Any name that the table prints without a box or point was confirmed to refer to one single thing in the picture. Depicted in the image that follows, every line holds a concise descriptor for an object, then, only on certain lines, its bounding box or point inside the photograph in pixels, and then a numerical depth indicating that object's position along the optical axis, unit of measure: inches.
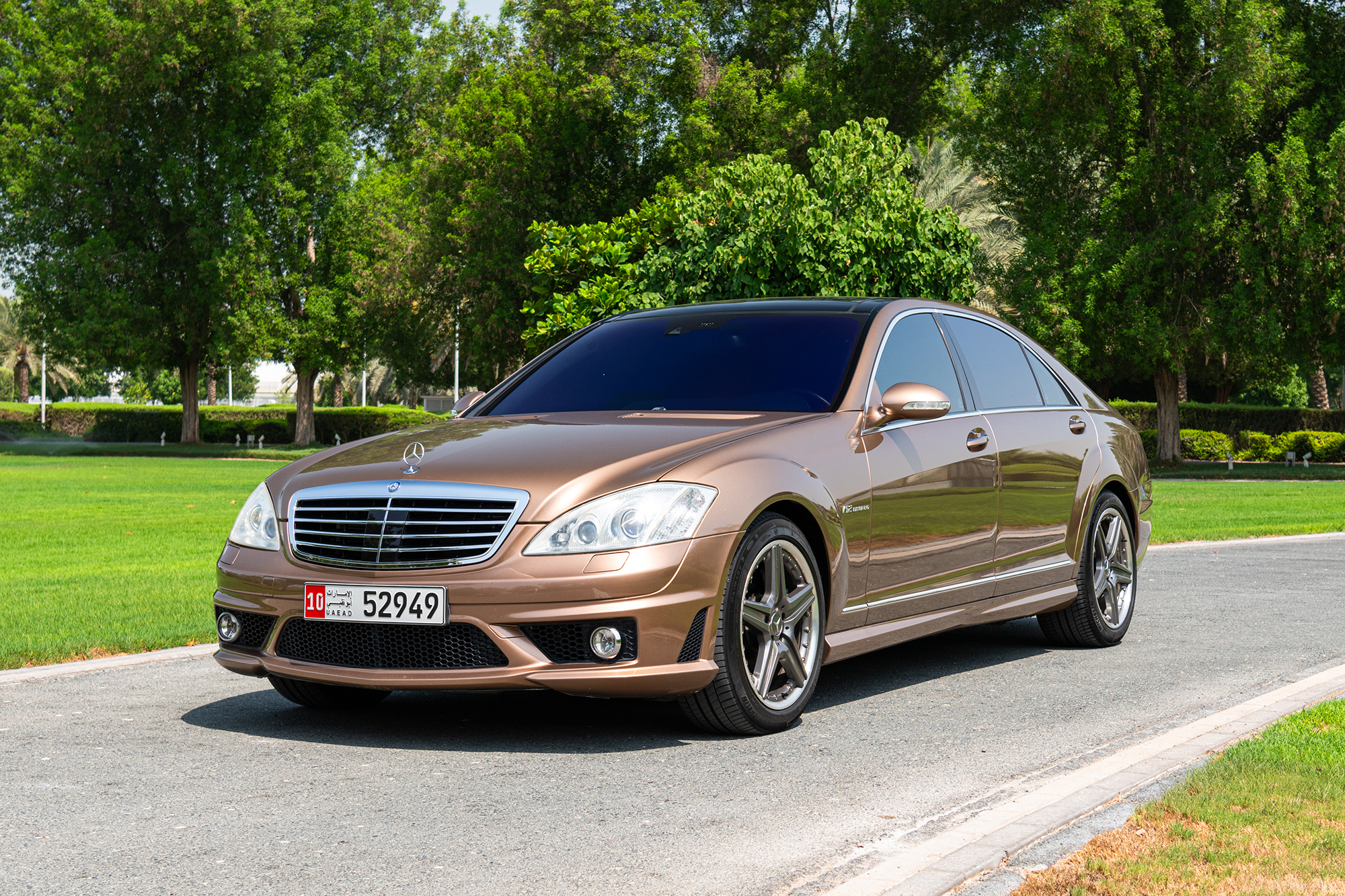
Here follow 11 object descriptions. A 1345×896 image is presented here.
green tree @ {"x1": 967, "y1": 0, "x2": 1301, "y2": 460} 1273.4
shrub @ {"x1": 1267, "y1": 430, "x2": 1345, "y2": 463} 1673.2
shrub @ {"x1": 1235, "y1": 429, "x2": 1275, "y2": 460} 1713.8
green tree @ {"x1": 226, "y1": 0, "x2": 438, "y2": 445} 1876.2
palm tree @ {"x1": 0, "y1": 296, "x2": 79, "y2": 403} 3892.7
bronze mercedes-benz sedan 201.3
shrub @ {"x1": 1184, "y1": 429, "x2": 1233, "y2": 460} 1656.0
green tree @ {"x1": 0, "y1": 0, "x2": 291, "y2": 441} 1766.7
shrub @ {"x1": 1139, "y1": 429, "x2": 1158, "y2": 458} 1714.3
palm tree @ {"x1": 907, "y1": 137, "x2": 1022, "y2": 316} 1774.1
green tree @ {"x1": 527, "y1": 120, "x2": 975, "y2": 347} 925.8
